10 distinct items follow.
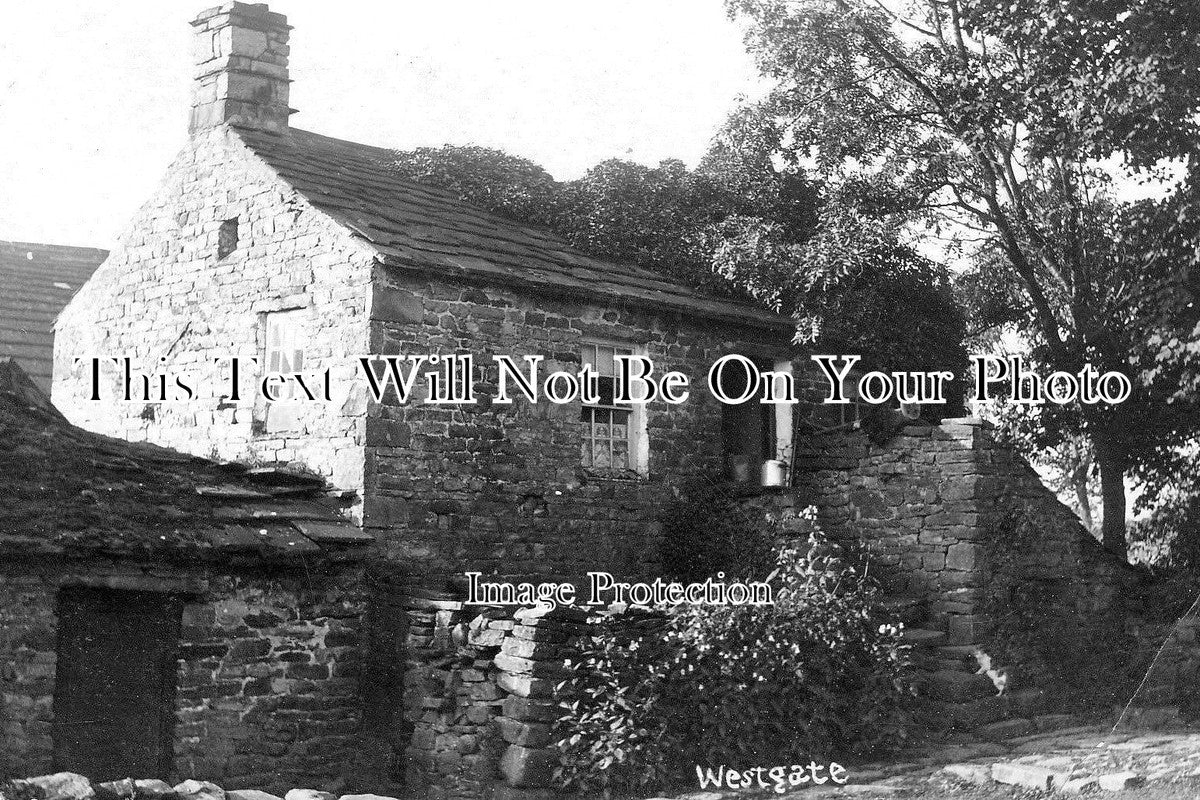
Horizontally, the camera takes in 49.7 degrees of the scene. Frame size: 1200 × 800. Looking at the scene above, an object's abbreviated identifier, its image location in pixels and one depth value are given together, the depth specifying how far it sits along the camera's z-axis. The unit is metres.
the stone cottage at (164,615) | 9.62
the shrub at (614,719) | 10.08
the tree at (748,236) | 14.91
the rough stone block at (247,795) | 6.54
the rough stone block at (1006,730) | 11.97
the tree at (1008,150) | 13.66
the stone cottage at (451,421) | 11.61
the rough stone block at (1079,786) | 9.15
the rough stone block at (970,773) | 10.01
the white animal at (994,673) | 12.62
